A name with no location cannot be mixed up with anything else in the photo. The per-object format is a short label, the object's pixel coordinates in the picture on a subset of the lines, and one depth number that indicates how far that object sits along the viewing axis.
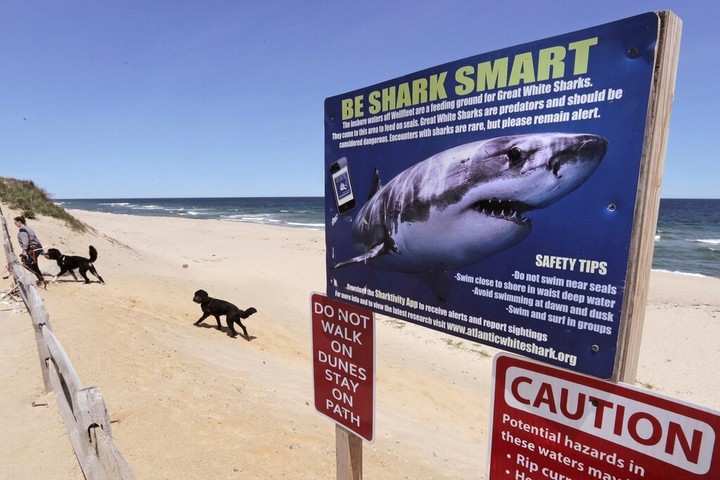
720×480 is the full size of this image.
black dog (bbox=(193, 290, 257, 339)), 8.40
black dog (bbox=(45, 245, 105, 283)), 9.88
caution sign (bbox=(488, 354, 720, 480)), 1.18
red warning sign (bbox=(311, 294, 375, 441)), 2.23
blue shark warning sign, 1.24
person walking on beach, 9.16
